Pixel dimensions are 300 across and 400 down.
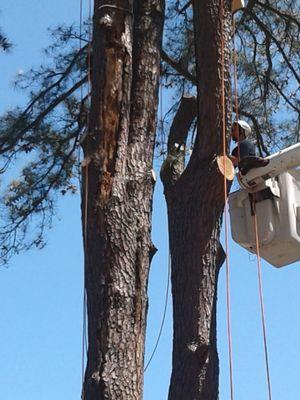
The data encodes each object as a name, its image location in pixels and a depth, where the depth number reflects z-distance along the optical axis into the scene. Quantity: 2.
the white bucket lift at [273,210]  6.70
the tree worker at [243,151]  6.81
